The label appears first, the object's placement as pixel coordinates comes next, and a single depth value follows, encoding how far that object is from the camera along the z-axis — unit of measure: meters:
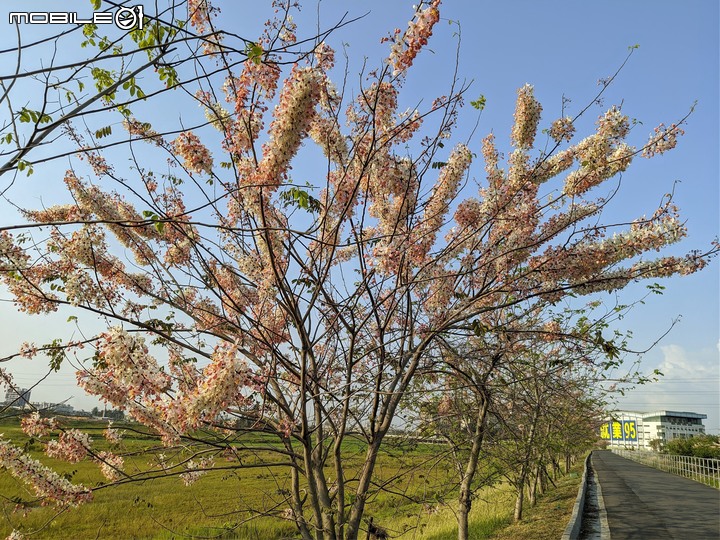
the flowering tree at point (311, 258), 3.27
